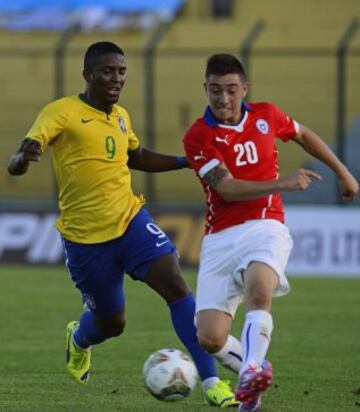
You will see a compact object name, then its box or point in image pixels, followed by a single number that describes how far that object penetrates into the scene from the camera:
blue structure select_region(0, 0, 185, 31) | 61.91
